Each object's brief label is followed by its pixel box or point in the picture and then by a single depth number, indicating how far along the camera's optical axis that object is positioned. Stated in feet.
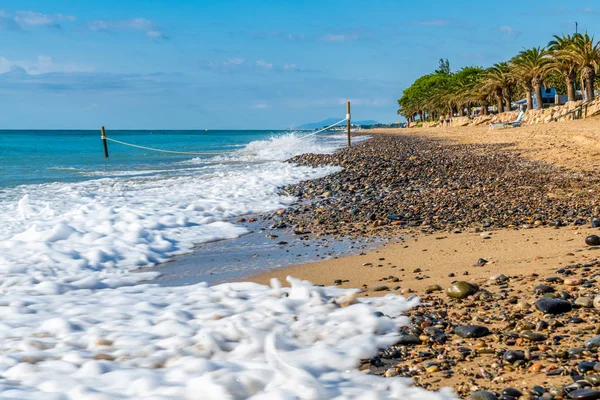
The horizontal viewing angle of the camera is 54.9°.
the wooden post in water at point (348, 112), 89.52
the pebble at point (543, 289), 13.47
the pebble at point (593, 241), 17.79
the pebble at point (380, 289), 15.76
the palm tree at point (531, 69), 151.02
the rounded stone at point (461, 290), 13.97
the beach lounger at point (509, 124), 126.33
